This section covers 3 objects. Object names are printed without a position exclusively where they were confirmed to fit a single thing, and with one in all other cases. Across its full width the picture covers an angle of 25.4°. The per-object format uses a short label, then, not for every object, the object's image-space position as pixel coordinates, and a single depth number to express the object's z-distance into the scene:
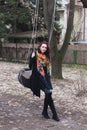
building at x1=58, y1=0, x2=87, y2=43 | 18.38
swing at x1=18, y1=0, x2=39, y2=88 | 4.01
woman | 3.96
